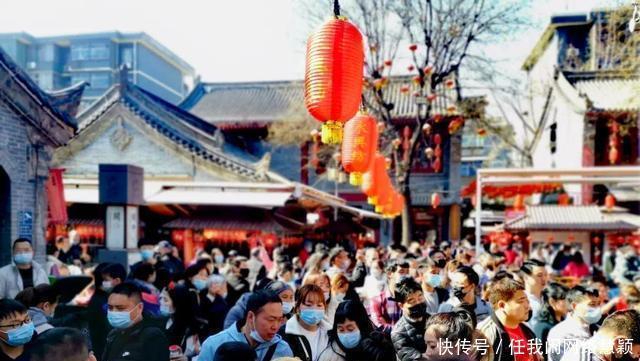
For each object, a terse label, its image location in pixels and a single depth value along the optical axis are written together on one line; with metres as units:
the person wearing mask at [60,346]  3.18
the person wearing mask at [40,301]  4.82
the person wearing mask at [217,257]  12.56
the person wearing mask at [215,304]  6.37
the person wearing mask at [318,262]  7.64
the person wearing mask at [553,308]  5.98
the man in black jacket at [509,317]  4.41
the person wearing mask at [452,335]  3.56
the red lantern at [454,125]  14.76
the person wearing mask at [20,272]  6.50
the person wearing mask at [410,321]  4.64
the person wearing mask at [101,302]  5.43
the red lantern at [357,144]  8.94
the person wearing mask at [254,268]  10.67
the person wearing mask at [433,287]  6.56
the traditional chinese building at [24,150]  8.94
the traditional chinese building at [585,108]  19.62
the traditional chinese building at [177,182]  16.20
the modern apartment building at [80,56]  44.31
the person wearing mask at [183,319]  5.75
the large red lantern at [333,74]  5.89
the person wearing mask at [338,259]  8.95
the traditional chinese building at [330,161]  25.38
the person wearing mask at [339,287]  6.32
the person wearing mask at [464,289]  5.34
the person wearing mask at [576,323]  4.89
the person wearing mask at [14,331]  3.90
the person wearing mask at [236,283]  7.14
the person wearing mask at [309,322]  4.47
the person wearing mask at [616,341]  3.63
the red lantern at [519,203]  21.76
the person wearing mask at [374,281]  8.02
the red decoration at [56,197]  10.78
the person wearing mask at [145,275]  6.49
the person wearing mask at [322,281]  6.02
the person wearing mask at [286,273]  8.08
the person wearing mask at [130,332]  4.18
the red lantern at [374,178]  12.07
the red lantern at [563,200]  20.24
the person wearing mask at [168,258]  9.14
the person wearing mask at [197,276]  7.00
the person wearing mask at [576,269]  13.20
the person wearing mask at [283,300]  5.05
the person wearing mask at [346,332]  4.20
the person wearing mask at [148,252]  9.50
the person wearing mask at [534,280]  6.75
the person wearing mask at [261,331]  3.78
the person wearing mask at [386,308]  6.20
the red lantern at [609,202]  17.73
